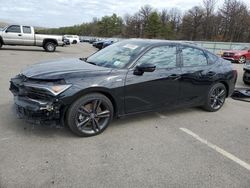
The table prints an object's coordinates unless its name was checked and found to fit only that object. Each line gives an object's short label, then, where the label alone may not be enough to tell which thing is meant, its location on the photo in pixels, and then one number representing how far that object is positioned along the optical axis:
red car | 15.05
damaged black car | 2.76
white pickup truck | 13.12
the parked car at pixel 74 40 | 33.47
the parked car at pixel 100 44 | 22.65
